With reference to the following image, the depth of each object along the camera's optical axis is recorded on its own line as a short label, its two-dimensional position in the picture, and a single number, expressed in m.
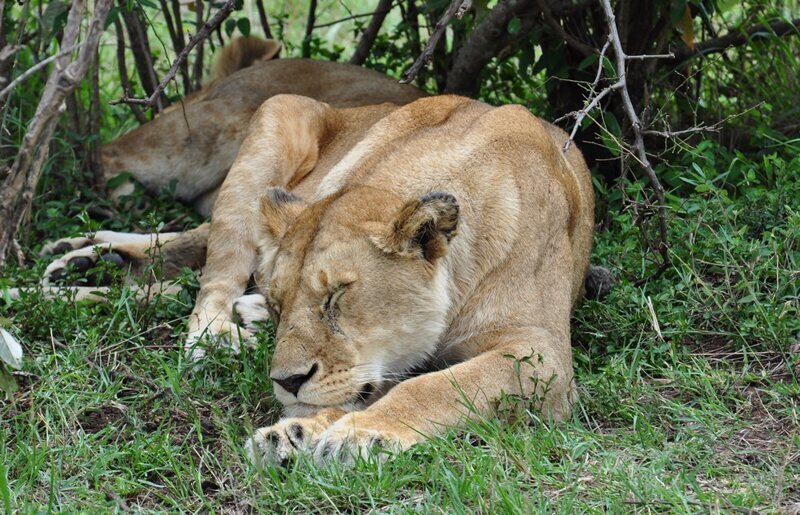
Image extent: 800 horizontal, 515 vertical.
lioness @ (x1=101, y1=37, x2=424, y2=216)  11.45
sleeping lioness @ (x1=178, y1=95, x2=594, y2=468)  6.59
